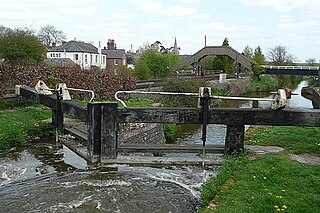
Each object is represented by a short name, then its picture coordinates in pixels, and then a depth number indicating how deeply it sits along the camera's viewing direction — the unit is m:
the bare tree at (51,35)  67.75
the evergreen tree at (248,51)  73.43
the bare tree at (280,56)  69.31
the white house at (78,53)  49.31
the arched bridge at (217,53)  44.81
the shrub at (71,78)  17.28
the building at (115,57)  57.68
